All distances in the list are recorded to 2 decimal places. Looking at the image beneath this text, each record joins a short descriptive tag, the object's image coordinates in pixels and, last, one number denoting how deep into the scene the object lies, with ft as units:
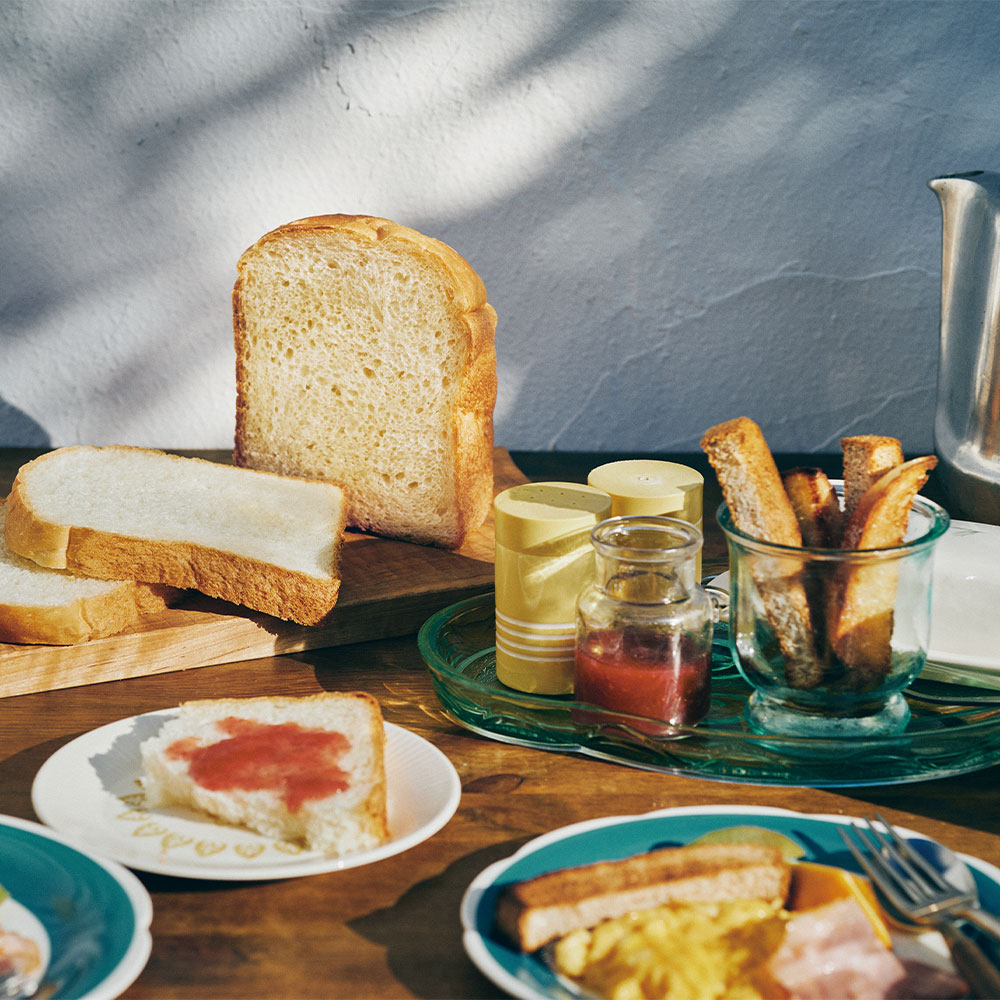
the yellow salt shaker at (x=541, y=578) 3.06
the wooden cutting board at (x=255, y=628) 3.34
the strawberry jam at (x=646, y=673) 2.86
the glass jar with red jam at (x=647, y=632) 2.86
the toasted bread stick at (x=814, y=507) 2.90
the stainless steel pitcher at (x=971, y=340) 4.17
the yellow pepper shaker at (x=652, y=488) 3.26
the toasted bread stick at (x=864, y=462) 2.91
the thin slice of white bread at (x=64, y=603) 3.34
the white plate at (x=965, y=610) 3.05
